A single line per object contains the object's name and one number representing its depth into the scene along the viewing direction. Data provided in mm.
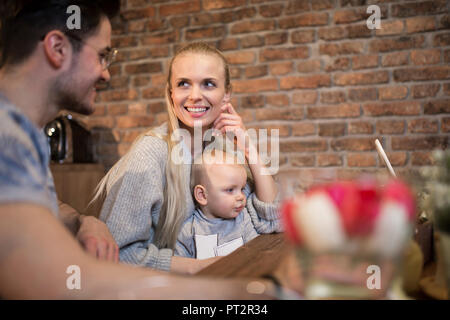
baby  1453
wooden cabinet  2570
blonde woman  1253
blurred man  599
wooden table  770
